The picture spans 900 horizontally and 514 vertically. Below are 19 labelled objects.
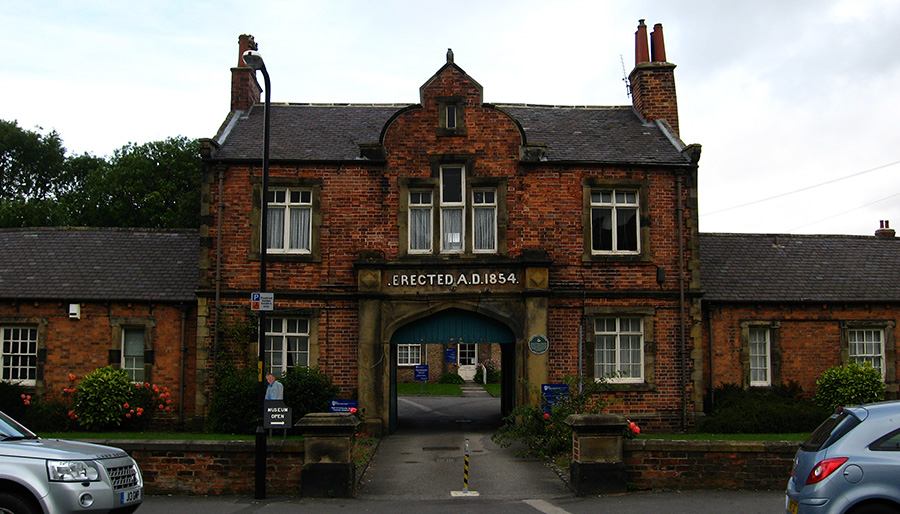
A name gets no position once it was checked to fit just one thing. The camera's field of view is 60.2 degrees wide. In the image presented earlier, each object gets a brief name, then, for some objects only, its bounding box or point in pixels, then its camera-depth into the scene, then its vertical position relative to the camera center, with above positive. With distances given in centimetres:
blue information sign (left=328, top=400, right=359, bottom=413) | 1712 -170
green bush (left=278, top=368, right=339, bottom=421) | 1831 -149
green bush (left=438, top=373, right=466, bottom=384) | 4169 -272
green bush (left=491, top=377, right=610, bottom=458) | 1588 -210
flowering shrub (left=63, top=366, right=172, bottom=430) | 1909 -179
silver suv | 812 -160
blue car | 797 -146
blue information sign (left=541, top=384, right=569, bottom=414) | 1798 -148
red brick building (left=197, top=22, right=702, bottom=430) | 1936 +189
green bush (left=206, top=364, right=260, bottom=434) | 1820 -183
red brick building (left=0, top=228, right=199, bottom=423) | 2031 -4
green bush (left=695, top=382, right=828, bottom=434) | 1859 -210
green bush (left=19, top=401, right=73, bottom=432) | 1933 -224
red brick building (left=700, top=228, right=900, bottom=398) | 2123 +20
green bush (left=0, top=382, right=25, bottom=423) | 1941 -179
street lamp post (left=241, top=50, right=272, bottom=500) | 1244 +68
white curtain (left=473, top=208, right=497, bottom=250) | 1995 +254
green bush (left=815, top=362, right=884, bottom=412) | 2036 -157
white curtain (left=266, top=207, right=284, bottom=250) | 2005 +257
